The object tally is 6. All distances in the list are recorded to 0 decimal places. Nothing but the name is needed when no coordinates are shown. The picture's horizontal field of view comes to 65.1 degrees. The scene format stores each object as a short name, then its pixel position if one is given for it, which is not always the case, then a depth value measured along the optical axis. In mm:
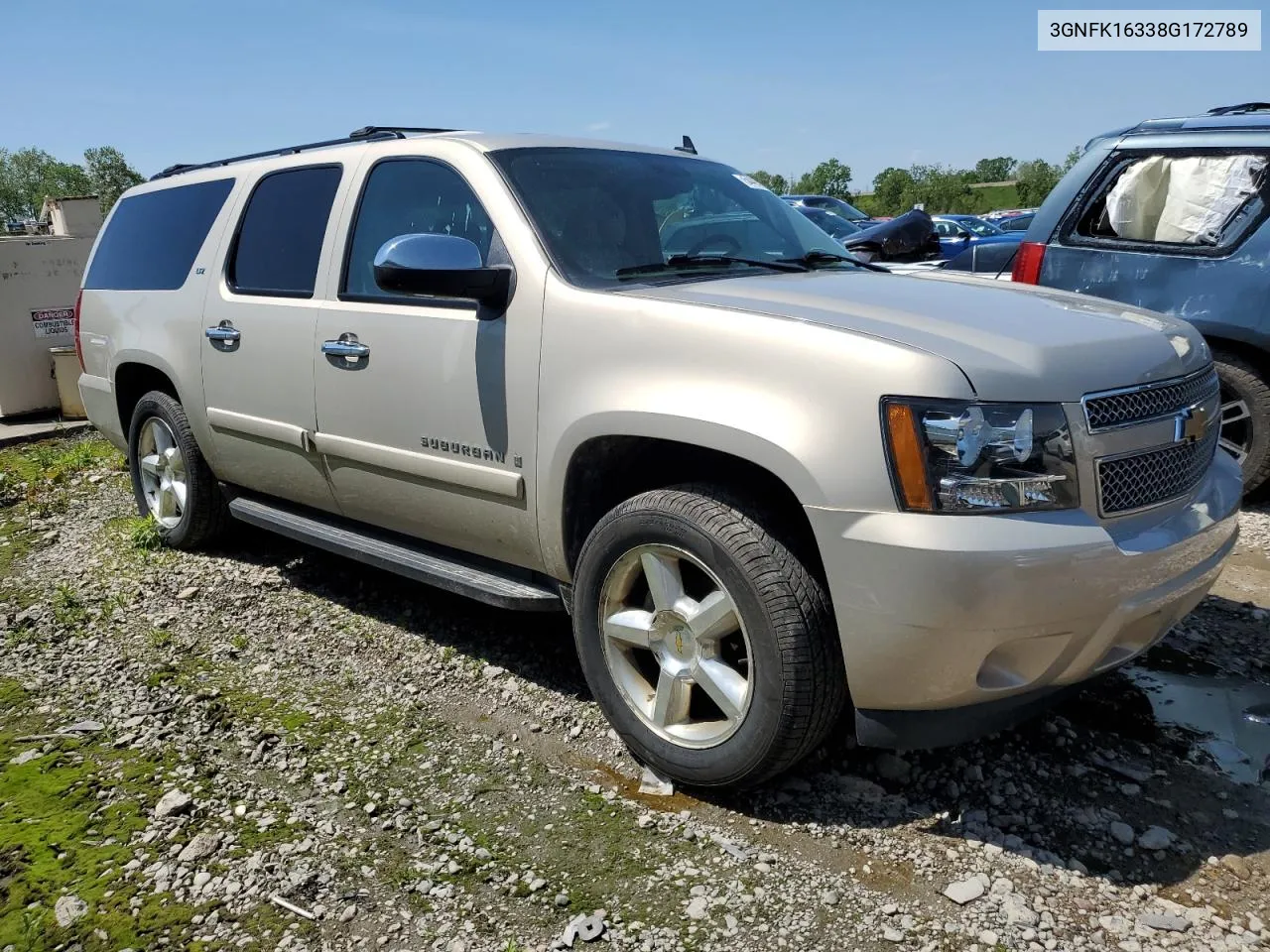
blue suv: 5008
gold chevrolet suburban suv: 2275
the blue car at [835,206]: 17188
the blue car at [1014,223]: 22406
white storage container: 9078
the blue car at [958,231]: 15992
